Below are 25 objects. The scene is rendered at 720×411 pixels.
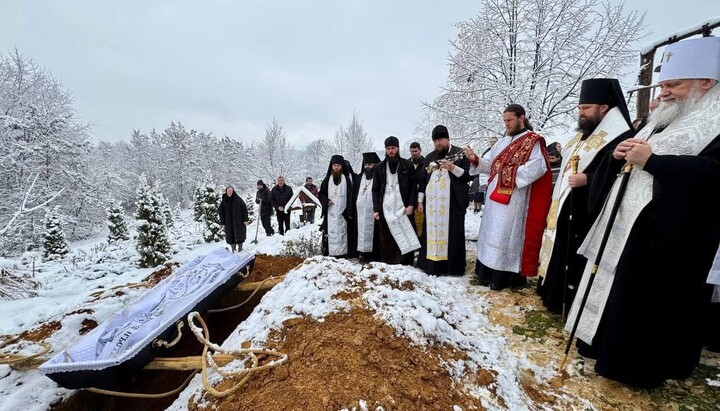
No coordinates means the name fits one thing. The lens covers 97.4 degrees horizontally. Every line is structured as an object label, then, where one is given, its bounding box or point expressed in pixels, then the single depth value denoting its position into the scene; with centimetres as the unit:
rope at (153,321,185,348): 263
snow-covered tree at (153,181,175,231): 1936
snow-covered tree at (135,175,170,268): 912
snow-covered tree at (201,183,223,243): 1404
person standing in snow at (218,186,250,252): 867
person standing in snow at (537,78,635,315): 272
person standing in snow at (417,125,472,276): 433
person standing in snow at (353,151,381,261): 559
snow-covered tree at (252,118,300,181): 2605
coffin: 233
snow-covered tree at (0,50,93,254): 1377
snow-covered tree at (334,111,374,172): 2798
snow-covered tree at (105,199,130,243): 1520
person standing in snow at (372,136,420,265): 500
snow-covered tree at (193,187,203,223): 1980
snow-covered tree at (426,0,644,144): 834
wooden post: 663
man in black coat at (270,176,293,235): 1045
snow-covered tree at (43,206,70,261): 1132
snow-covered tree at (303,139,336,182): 4011
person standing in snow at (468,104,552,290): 353
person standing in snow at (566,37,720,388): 180
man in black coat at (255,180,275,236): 1116
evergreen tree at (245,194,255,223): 2071
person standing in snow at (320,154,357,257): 604
